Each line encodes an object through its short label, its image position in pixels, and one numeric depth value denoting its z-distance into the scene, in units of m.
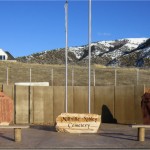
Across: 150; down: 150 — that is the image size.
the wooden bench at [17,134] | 9.36
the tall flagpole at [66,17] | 12.49
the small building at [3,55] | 51.75
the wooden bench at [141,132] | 9.45
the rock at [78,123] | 11.12
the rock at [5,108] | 13.19
